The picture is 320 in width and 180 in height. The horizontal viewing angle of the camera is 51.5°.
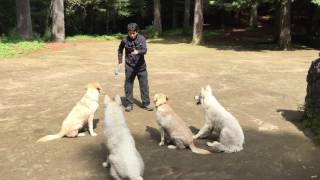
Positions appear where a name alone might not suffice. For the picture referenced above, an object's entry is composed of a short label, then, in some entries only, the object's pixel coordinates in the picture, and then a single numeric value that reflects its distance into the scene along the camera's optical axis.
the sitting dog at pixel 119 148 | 4.41
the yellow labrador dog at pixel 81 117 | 6.04
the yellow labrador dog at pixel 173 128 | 5.52
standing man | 7.15
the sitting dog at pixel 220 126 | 5.57
